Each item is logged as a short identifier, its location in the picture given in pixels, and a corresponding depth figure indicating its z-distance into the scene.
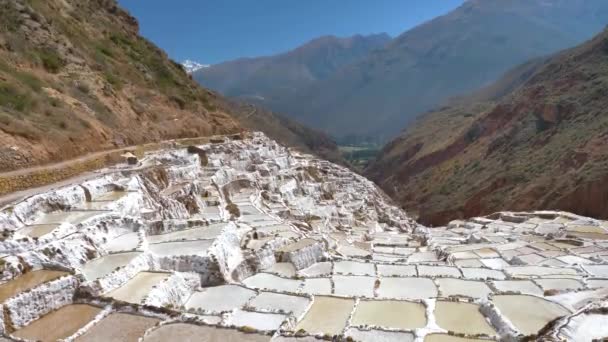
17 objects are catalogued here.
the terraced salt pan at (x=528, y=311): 9.66
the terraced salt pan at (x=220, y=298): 11.05
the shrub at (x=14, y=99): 20.12
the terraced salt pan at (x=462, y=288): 12.24
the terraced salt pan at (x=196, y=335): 8.80
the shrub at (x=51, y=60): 27.94
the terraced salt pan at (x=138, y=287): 10.30
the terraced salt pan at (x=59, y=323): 8.84
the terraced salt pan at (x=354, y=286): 12.18
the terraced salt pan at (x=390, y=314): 9.81
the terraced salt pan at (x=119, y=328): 8.84
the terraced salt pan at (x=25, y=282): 9.32
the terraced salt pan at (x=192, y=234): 13.98
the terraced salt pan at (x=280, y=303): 10.71
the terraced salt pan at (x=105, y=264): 10.88
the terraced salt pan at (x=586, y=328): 7.81
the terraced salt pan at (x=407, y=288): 11.99
